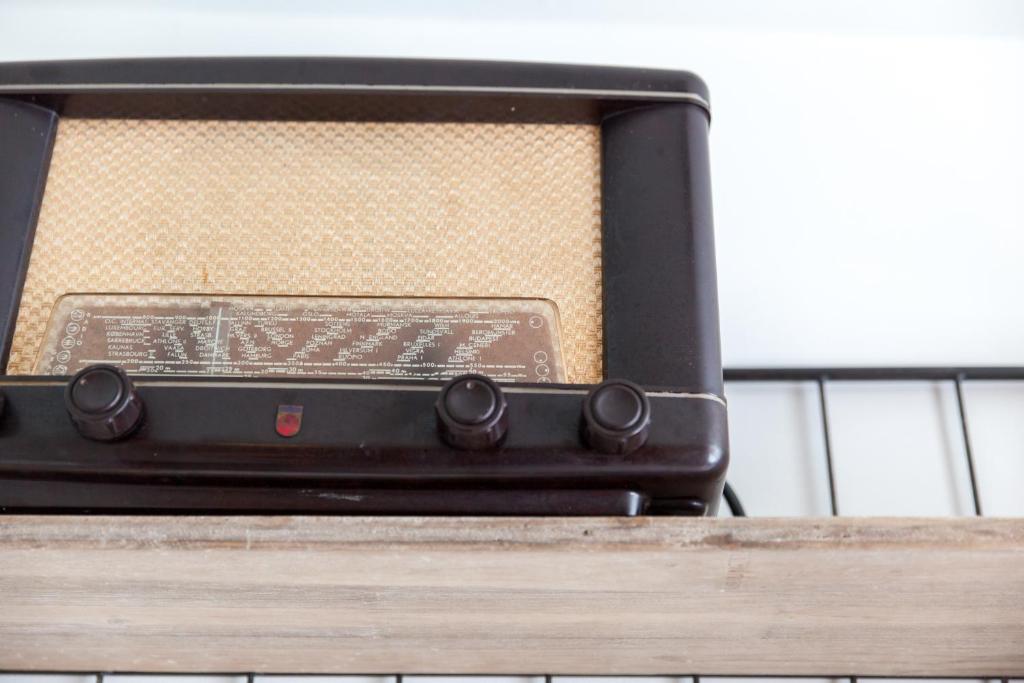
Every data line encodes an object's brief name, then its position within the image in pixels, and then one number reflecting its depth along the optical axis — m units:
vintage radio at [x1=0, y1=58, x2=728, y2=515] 1.06
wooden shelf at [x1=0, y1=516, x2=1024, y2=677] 1.01
